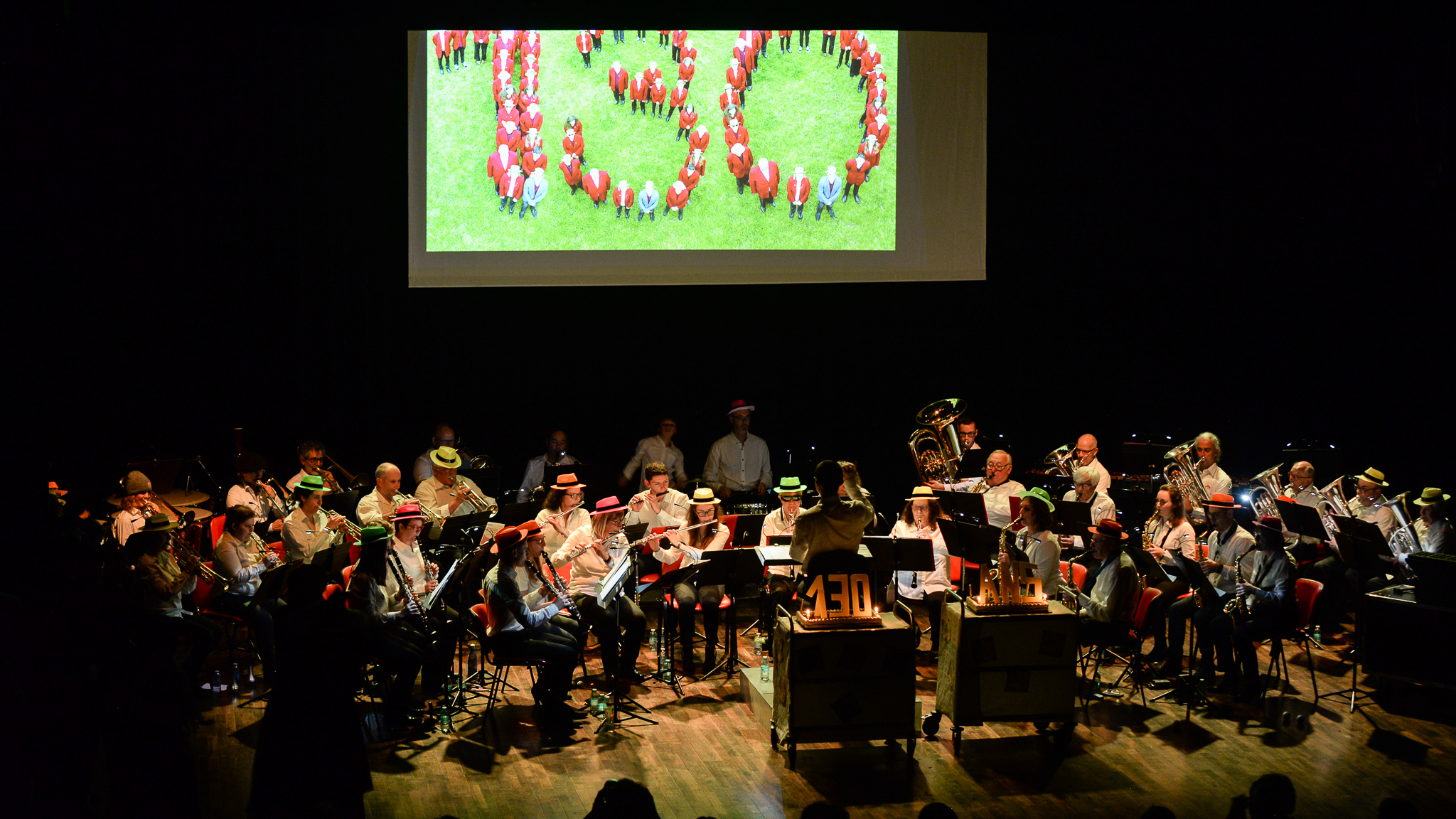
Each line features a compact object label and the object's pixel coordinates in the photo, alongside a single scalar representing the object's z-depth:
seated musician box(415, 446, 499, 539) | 8.48
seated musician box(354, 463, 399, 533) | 8.04
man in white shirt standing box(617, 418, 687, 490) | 10.35
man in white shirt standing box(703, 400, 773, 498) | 10.42
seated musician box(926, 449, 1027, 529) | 8.72
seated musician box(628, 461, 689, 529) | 8.21
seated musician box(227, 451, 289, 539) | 8.13
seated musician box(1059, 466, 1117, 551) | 8.40
